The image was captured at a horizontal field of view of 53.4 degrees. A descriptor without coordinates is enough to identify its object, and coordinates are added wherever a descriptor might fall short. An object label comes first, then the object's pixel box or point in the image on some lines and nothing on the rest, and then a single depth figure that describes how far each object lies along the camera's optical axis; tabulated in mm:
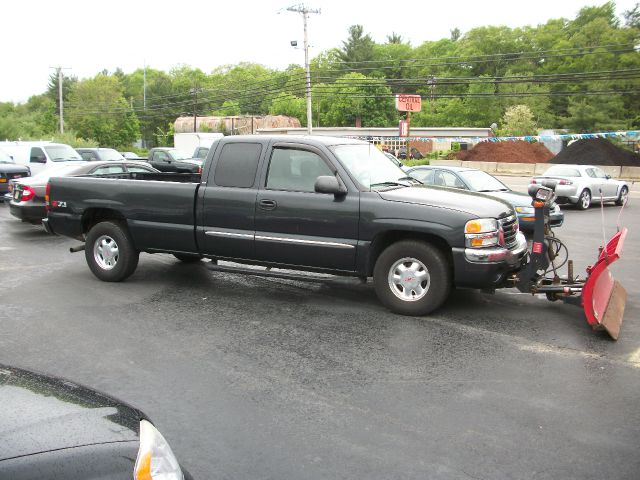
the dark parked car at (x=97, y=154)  23141
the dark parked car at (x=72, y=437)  2115
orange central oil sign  44775
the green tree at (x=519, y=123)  62406
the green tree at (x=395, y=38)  128125
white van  21406
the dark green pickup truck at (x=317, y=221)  6812
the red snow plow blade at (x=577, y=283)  6449
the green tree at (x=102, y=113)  73688
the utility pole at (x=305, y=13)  48312
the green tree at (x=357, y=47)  108375
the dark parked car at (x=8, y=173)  18438
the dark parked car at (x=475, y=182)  12781
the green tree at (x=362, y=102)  93625
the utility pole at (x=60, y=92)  64912
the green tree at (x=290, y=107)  105438
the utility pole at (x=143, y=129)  107612
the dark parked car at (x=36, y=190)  13508
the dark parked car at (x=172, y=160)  21719
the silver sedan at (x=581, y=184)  20344
